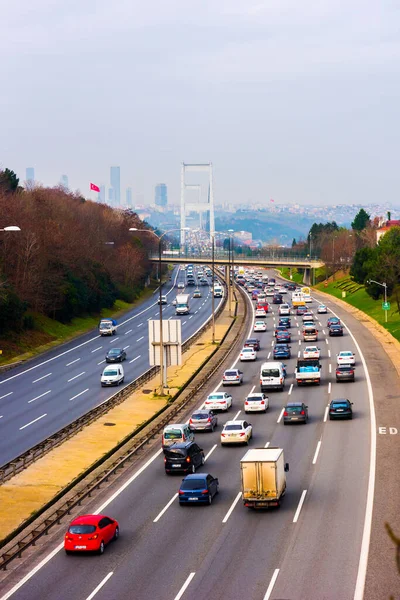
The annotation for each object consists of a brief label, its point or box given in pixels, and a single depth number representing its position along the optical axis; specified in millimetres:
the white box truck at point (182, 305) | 123625
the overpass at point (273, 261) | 177375
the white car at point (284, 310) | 119062
